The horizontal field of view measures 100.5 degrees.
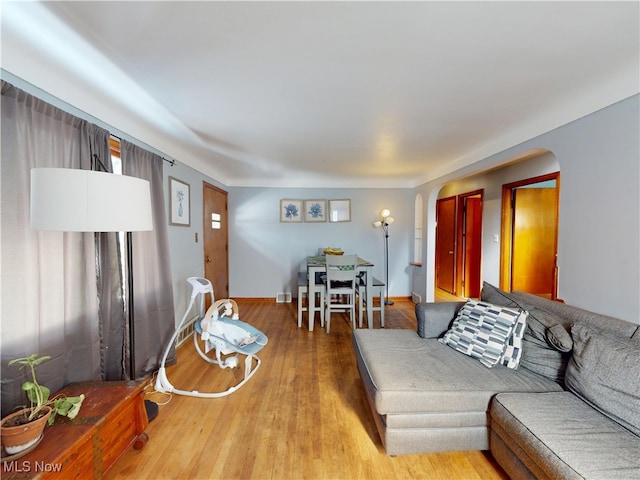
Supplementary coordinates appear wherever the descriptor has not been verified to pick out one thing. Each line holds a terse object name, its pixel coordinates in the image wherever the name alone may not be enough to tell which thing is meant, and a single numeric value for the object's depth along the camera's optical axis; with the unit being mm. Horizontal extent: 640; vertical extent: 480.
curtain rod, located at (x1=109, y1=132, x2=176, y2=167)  2768
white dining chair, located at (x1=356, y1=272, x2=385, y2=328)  3553
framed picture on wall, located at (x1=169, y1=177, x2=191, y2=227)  2900
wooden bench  1024
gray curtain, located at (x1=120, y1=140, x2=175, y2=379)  2156
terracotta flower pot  1029
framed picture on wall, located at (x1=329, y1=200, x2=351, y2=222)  4938
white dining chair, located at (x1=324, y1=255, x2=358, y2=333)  3393
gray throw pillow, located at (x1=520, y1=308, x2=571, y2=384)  1594
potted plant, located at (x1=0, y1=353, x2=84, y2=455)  1035
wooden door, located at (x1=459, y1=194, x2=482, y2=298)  4755
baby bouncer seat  2146
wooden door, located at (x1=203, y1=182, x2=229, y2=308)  3922
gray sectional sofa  1116
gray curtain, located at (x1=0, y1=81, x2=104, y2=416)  1275
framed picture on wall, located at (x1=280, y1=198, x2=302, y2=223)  4895
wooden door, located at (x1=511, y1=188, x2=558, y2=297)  3893
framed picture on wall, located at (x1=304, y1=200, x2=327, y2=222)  4922
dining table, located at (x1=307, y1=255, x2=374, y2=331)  3502
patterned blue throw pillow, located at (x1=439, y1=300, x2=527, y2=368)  1769
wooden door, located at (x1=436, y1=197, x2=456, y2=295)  5218
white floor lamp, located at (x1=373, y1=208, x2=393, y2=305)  4852
